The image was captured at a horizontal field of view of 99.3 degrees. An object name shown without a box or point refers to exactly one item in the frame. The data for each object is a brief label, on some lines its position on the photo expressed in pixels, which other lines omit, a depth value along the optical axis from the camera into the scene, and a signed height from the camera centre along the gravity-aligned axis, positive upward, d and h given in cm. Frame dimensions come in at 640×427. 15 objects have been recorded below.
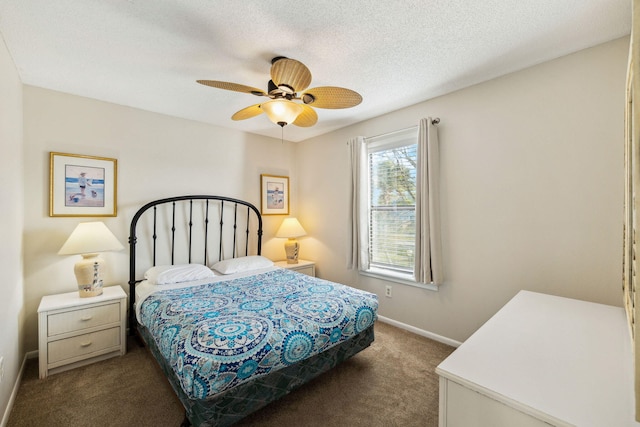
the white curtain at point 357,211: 339 +8
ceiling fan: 177 +89
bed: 150 -69
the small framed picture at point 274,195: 409 +35
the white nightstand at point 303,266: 381 -70
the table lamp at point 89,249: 238 -28
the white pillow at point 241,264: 323 -58
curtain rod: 270 +98
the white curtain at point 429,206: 265 +11
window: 305 +18
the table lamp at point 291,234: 395 -24
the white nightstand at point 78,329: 219 -96
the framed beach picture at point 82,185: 258 +33
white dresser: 83 -58
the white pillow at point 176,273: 270 -58
